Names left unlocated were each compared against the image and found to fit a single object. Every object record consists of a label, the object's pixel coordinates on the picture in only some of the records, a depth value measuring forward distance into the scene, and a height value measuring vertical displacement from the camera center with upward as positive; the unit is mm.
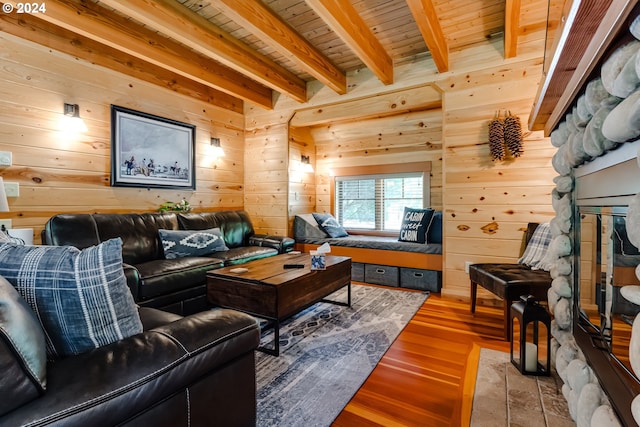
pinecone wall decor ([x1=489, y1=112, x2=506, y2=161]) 2871 +652
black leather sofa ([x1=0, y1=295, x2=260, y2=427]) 706 -476
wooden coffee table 1999 -569
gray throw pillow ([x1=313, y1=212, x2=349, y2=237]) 4387 -244
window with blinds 4508 +151
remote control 2486 -469
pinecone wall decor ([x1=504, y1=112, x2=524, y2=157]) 2807 +680
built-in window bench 3506 -604
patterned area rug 1496 -960
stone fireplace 865 +49
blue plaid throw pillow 903 -252
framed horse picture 3166 +642
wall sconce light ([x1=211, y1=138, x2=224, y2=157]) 4196 +833
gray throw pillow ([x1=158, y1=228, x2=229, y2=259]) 3047 -360
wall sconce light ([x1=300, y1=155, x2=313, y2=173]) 4766 +695
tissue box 2407 -425
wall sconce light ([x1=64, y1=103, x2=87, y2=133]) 2799 +825
